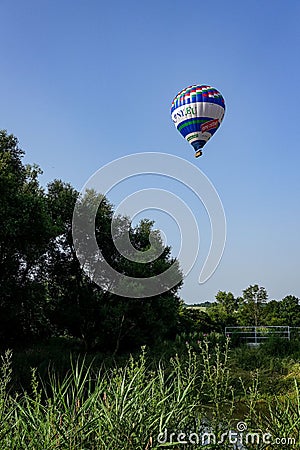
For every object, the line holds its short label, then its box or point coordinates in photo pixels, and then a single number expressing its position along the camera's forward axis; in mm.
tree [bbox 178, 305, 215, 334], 16314
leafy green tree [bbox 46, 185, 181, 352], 13406
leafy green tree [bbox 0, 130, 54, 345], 10930
